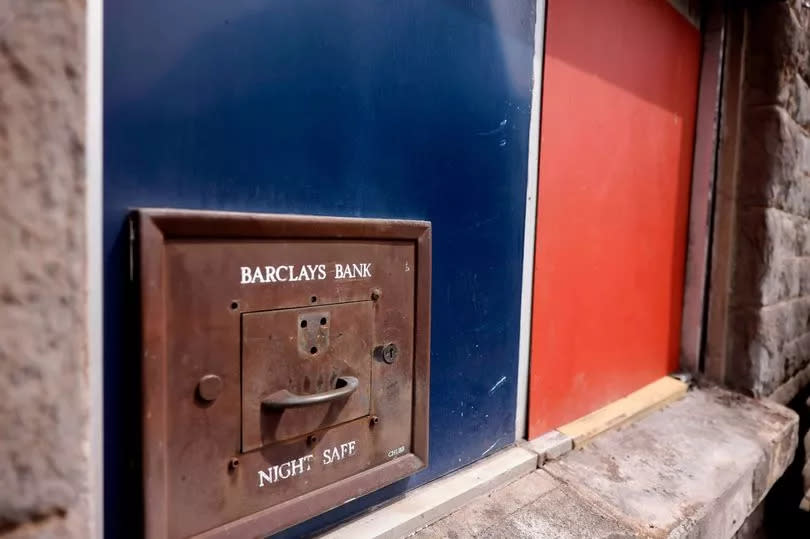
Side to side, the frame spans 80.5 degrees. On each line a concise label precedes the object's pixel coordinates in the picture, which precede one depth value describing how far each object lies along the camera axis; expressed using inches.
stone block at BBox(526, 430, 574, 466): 49.5
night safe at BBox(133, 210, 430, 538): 25.9
